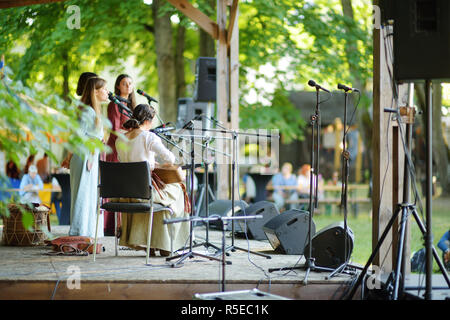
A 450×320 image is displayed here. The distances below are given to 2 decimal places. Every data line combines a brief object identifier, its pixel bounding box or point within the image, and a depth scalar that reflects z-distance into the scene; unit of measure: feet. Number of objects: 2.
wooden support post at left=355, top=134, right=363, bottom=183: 75.19
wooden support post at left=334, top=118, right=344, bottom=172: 74.18
